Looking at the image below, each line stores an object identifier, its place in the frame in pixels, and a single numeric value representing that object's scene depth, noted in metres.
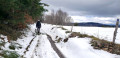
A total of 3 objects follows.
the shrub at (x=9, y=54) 5.63
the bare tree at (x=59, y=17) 92.75
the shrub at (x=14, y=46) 7.27
